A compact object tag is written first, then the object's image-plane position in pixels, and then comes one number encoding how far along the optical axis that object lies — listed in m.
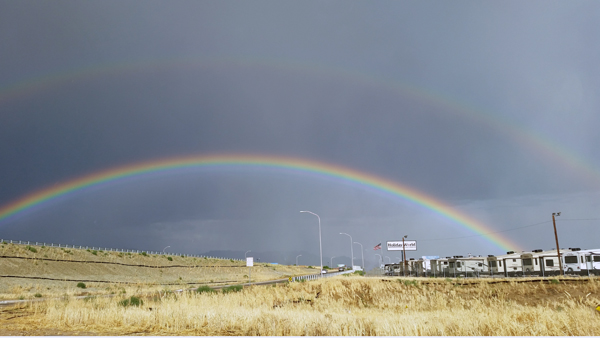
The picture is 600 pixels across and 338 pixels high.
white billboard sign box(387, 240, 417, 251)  148.25
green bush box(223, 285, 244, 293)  34.42
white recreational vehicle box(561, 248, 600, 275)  56.88
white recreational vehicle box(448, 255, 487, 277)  73.56
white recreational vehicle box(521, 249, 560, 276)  59.38
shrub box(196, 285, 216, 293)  31.88
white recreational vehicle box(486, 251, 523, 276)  68.11
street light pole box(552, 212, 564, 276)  55.58
